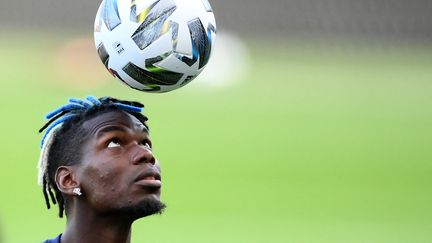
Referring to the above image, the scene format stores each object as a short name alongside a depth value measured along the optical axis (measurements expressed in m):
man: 9.87
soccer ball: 10.19
